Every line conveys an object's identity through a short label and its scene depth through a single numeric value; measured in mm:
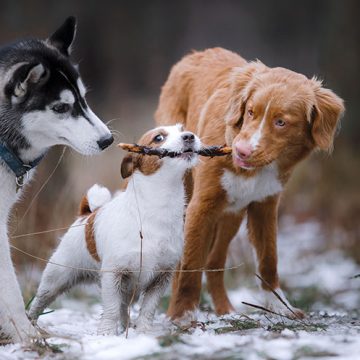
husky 8758
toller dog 9586
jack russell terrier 9070
